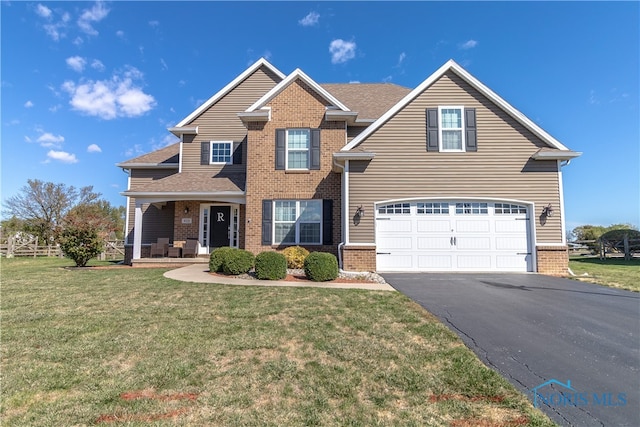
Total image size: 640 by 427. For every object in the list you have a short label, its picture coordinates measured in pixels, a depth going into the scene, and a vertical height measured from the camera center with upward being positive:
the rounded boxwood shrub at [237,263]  10.13 -0.82
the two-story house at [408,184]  11.17 +1.99
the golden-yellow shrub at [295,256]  11.48 -0.68
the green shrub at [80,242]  12.31 -0.18
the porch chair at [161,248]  14.33 -0.48
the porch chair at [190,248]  14.40 -0.49
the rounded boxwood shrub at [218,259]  10.50 -0.72
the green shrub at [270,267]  9.43 -0.88
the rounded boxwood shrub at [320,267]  9.41 -0.89
